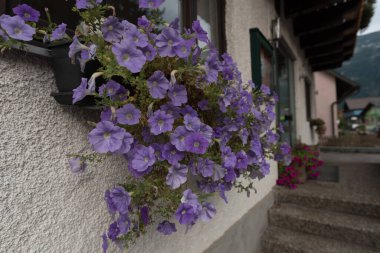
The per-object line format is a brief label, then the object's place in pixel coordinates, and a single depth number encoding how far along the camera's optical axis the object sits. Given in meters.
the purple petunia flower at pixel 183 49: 1.02
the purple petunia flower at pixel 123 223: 0.98
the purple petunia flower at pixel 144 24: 1.11
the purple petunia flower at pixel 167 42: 1.01
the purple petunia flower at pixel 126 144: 0.91
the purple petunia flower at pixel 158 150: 1.04
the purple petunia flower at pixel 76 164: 0.97
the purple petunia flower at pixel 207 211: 1.11
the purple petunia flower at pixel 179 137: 0.99
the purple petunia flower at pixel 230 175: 1.25
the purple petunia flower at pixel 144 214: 1.14
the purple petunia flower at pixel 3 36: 0.81
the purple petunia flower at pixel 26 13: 0.86
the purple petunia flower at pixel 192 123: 1.04
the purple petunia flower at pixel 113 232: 1.02
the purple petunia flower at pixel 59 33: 0.92
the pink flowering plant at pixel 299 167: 3.86
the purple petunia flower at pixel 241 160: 1.32
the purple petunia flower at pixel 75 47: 0.88
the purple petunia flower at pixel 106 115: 0.97
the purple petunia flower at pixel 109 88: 0.93
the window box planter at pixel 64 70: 0.96
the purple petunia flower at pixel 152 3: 1.04
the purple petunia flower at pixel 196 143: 0.97
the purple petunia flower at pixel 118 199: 0.96
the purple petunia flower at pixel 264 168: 1.53
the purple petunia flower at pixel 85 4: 0.94
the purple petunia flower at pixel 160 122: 0.97
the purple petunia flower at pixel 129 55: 0.87
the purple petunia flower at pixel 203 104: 1.29
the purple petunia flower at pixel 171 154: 1.02
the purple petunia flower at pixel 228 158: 1.20
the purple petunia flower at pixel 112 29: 0.94
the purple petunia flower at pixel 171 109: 1.05
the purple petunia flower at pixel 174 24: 1.16
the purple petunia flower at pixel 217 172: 1.15
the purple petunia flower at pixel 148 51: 0.98
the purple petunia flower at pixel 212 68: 1.16
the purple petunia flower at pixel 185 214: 0.99
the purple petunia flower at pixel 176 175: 1.01
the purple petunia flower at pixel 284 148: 1.77
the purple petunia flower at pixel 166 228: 1.19
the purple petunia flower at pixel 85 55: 0.90
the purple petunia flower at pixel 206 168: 1.12
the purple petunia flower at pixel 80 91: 0.88
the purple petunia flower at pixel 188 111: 1.13
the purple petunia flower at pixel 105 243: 1.01
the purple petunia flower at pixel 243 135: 1.38
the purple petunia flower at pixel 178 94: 1.04
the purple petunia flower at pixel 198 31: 1.19
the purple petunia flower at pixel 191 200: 1.00
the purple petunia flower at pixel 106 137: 0.86
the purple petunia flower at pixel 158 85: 0.97
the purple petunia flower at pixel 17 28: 0.79
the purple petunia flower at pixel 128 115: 0.92
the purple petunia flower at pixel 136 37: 0.93
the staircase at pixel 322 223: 2.75
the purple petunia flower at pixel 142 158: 0.94
